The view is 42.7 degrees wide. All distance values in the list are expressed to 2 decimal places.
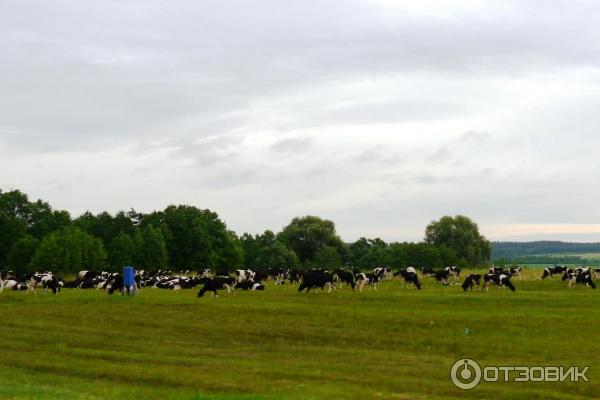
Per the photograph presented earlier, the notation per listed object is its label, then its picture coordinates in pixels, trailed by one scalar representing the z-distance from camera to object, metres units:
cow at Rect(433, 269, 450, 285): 65.38
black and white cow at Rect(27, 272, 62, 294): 56.22
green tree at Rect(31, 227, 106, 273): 103.69
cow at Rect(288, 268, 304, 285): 74.75
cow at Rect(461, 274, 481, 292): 53.03
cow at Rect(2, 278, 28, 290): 58.66
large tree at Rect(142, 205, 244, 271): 128.50
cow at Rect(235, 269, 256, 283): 62.03
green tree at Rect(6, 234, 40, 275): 112.50
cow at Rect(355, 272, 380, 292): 55.12
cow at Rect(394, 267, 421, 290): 56.91
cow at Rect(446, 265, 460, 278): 69.22
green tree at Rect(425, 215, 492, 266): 152.50
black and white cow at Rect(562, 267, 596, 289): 56.13
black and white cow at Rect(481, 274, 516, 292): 53.12
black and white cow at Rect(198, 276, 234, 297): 50.19
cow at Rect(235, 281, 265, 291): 57.28
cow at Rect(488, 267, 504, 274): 67.38
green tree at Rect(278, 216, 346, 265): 156.00
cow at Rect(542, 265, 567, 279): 71.12
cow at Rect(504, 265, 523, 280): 68.15
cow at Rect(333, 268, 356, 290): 55.84
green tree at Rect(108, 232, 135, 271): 116.19
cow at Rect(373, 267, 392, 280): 72.56
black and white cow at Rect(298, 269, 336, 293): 50.78
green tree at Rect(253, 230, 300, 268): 136.38
